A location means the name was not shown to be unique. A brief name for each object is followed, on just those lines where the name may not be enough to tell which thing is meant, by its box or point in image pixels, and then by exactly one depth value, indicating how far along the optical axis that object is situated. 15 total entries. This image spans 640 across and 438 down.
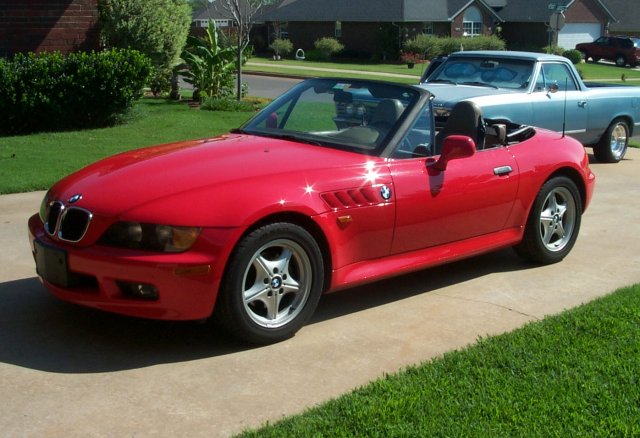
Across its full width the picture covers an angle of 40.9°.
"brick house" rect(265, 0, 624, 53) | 56.12
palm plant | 19.44
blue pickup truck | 11.79
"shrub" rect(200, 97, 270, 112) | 18.22
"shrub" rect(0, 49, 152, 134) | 12.98
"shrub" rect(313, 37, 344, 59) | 55.75
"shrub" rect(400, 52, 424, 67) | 49.48
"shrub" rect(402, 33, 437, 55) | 53.03
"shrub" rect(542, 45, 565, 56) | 51.97
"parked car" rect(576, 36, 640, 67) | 56.16
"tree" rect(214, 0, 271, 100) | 19.86
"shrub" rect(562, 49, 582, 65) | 53.19
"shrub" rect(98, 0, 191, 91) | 17.22
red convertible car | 4.69
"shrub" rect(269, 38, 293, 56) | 56.59
